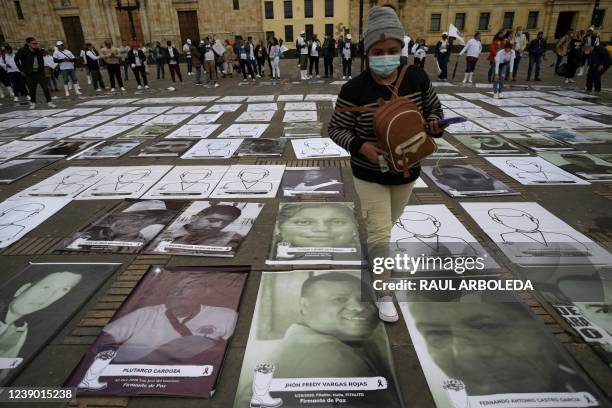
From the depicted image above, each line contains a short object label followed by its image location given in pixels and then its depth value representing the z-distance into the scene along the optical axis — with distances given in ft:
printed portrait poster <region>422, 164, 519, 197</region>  15.47
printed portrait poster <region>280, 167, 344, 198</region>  15.92
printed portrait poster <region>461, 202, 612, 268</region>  10.75
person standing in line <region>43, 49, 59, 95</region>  45.27
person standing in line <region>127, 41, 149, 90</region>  46.37
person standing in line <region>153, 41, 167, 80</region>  56.03
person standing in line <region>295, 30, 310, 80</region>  52.90
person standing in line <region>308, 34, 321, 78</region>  51.98
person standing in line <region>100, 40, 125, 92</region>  43.27
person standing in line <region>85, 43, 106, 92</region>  45.37
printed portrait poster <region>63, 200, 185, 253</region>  12.24
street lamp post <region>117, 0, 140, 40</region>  107.45
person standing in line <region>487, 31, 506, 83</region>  40.70
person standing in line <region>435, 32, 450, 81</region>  46.14
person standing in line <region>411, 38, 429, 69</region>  51.90
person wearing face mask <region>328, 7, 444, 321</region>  7.12
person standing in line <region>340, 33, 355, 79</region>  49.37
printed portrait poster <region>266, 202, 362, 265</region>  11.23
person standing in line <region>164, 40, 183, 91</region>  50.90
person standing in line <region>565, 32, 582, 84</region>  44.11
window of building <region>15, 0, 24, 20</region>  108.88
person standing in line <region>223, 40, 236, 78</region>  58.59
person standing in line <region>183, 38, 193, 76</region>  58.03
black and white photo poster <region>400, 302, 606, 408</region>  6.70
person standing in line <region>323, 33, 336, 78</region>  51.31
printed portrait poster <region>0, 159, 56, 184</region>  18.39
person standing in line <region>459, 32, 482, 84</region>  43.15
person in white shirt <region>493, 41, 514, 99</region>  35.58
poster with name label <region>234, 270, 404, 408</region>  6.87
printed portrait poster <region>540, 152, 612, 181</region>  17.02
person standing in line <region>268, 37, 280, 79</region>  52.60
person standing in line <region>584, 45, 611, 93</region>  35.29
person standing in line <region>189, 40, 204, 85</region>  50.02
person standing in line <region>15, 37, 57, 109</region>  35.06
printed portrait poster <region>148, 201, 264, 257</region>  11.90
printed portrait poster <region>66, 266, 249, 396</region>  7.19
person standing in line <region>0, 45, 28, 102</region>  40.91
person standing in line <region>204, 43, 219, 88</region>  51.75
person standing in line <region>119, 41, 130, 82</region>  58.85
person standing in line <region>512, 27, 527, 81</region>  45.09
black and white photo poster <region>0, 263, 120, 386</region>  8.08
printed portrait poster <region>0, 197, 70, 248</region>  13.05
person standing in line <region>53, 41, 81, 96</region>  43.86
